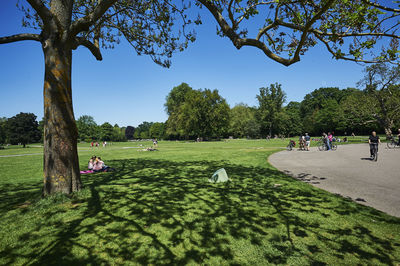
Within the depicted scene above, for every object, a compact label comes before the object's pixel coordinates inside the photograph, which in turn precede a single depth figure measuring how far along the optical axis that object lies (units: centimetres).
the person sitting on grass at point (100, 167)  1226
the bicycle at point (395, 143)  2391
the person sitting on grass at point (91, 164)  1227
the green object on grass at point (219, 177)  856
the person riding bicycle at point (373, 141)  1425
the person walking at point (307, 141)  2410
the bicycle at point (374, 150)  1404
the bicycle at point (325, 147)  2361
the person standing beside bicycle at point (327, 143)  2336
